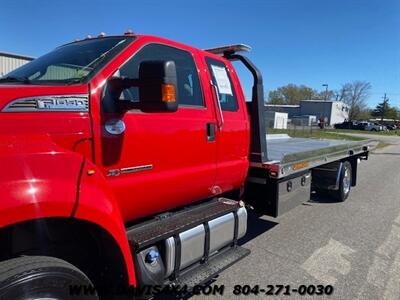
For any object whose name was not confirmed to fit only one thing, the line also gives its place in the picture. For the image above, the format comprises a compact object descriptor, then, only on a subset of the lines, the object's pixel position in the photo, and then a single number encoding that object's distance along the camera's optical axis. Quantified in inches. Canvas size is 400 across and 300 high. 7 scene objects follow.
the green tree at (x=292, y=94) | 4928.6
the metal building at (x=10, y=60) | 873.8
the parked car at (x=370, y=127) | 3275.1
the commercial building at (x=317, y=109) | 3740.2
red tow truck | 89.8
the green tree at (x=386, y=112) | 5052.2
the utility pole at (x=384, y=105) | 4884.8
